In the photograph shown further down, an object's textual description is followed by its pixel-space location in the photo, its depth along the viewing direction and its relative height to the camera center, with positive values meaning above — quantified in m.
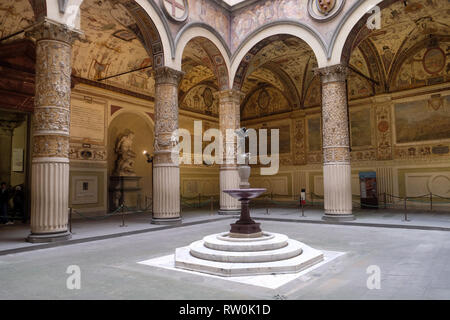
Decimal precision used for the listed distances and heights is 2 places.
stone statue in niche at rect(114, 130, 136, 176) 14.97 +1.17
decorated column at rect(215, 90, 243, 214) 14.13 +1.28
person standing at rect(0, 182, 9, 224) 11.04 -0.67
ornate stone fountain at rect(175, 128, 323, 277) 5.15 -1.28
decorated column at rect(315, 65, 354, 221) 11.43 +1.07
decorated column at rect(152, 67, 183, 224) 11.24 +0.84
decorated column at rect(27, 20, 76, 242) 7.74 +1.10
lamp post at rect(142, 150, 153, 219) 15.59 +1.25
